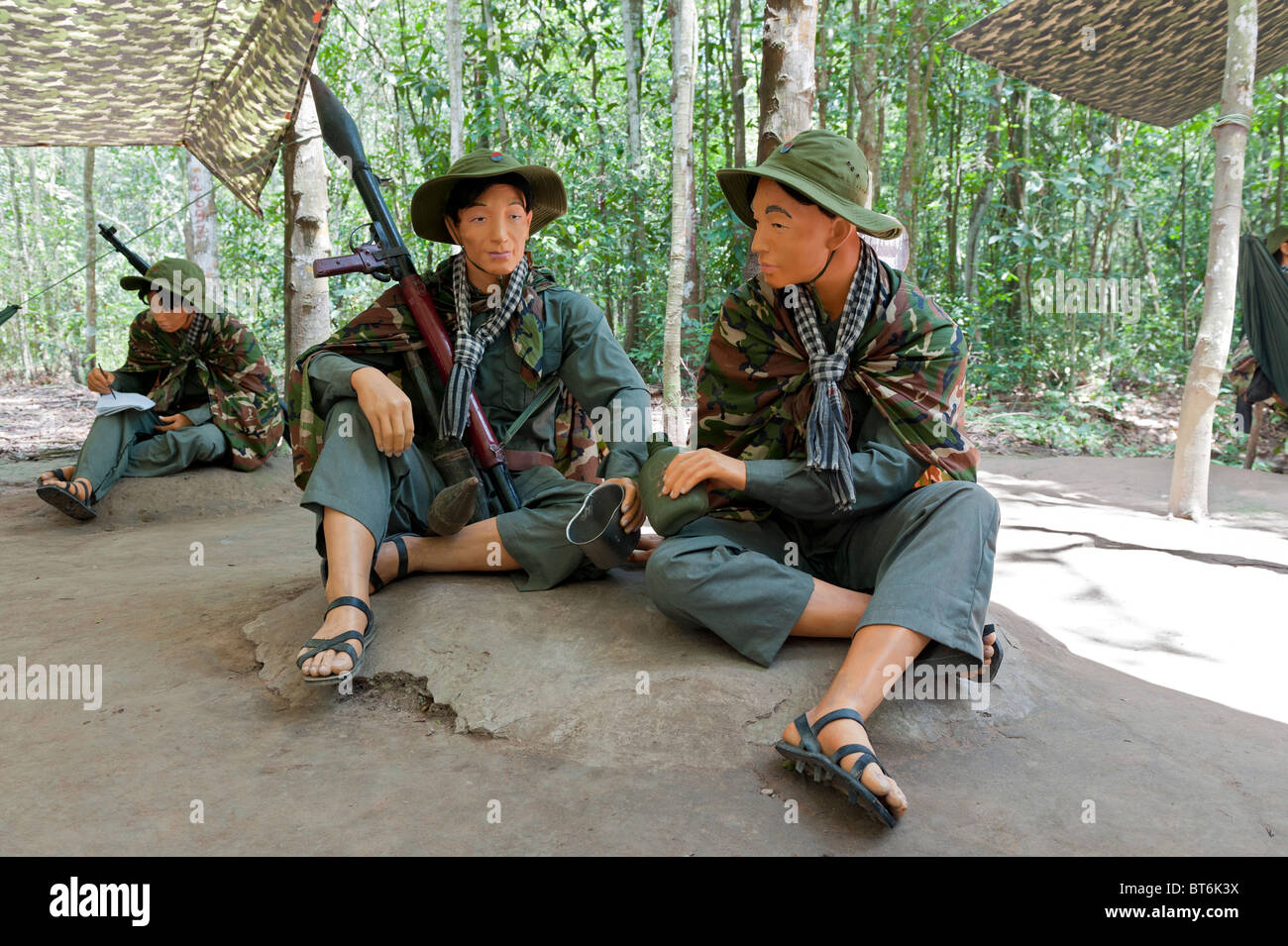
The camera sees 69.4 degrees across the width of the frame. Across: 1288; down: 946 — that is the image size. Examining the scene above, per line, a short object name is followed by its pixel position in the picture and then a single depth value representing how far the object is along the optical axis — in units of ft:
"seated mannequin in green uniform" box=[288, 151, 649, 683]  8.39
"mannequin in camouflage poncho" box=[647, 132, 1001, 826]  6.89
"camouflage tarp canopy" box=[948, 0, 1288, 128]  17.62
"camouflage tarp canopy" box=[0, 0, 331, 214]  16.33
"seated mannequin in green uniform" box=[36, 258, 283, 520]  17.08
